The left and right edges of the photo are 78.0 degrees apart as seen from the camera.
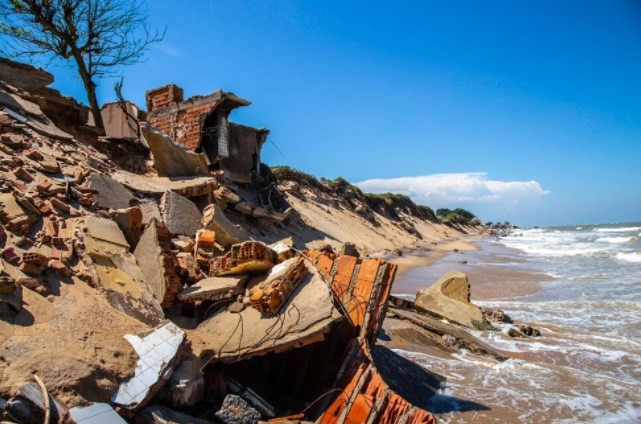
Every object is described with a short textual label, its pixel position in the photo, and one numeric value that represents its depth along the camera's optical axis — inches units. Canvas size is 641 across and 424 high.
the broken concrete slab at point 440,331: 285.4
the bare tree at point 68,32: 484.4
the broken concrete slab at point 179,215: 269.1
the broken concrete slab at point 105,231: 197.6
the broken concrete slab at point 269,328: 159.5
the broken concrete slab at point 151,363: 129.0
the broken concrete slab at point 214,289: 189.0
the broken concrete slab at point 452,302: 345.7
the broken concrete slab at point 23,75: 371.6
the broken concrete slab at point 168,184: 314.3
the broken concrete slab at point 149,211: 254.4
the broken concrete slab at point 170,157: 367.6
